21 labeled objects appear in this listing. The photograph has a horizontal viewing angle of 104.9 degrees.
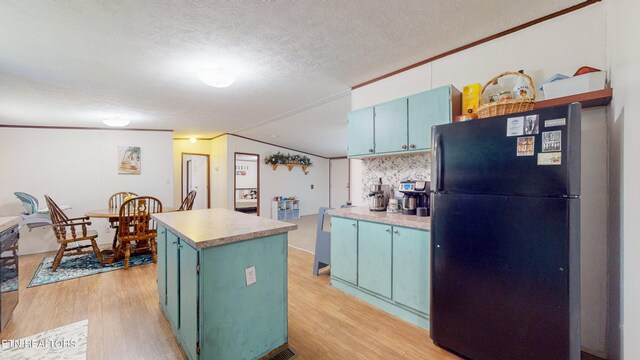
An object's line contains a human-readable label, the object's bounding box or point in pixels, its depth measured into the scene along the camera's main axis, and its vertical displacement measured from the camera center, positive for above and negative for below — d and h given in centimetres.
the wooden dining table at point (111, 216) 343 -50
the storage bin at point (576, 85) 151 +60
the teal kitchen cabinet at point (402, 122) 208 +55
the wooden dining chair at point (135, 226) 327 -64
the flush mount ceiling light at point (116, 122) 402 +95
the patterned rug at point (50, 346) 169 -121
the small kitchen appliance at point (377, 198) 263 -21
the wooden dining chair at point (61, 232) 315 -70
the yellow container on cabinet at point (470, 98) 198 +66
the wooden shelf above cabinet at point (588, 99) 144 +49
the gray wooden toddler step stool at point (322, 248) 308 -87
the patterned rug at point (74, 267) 298 -120
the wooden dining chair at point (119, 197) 458 -35
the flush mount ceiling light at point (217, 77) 239 +100
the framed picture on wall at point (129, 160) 502 +40
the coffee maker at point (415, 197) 224 -17
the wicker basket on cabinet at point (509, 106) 157 +48
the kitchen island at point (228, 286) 139 -67
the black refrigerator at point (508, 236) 125 -33
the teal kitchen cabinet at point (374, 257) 223 -74
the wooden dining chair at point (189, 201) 425 -39
